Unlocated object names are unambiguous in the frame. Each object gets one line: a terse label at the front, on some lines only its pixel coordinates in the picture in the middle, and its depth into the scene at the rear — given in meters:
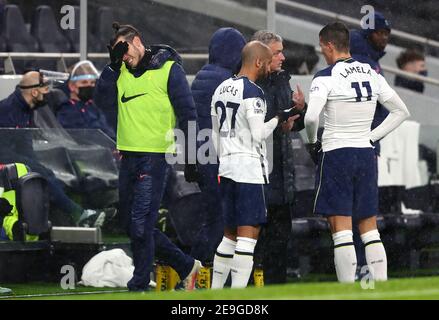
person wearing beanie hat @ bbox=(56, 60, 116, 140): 15.33
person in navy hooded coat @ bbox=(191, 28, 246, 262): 12.20
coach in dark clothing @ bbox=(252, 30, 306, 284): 11.88
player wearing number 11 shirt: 11.29
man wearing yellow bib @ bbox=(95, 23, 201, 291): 11.66
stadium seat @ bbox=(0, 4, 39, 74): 17.31
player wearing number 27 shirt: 11.16
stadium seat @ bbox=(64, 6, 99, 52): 17.00
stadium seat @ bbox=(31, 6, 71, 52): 17.70
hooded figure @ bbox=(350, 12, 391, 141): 13.15
